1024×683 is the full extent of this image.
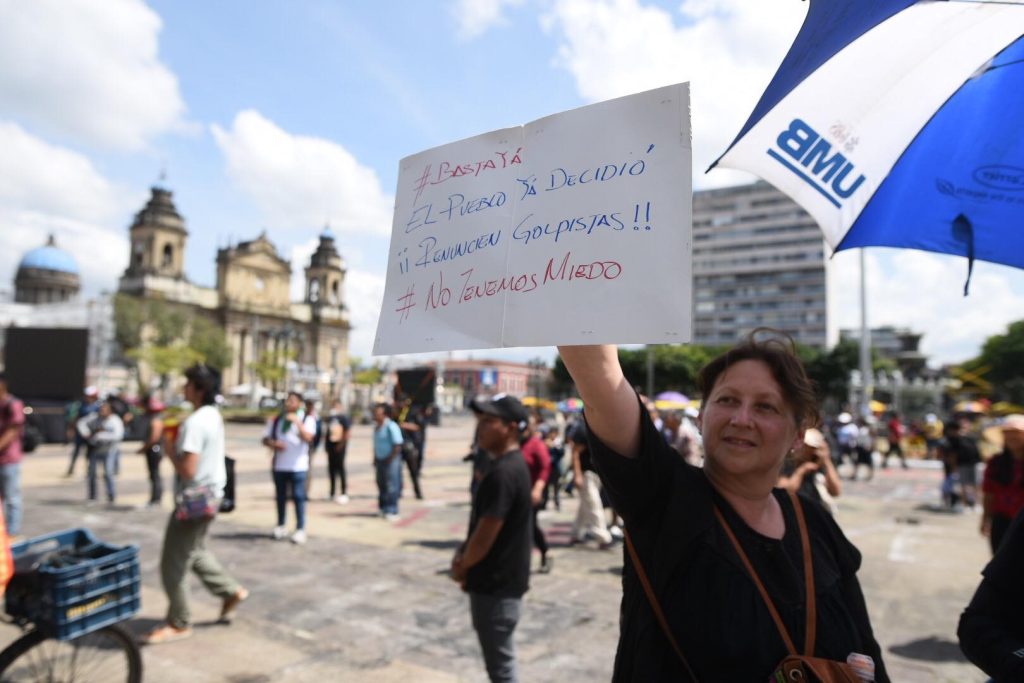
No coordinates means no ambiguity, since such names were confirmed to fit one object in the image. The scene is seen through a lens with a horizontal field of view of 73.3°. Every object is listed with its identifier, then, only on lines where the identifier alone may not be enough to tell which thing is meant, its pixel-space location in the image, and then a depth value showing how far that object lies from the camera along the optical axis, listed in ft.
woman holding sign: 4.69
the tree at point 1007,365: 216.74
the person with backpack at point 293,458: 25.39
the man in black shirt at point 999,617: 5.45
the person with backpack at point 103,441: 34.19
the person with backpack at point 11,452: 21.70
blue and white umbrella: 6.08
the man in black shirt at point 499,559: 10.61
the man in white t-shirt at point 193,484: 15.29
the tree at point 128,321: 173.58
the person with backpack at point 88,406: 43.78
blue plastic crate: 10.38
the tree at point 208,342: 192.95
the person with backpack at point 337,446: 34.81
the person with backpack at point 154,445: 29.19
